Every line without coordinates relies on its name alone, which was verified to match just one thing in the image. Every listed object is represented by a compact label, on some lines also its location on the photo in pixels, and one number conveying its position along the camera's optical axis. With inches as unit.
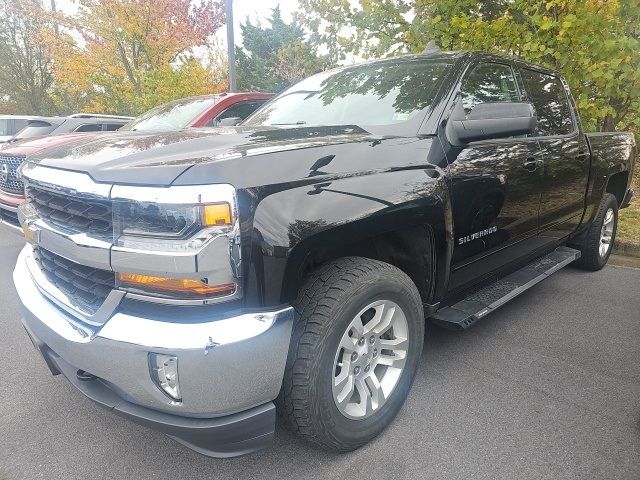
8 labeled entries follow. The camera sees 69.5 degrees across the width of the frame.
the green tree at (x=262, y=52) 1100.5
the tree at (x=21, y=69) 814.5
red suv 196.1
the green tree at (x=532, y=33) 204.1
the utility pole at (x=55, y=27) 538.6
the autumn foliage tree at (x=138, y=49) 463.5
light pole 332.1
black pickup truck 63.7
